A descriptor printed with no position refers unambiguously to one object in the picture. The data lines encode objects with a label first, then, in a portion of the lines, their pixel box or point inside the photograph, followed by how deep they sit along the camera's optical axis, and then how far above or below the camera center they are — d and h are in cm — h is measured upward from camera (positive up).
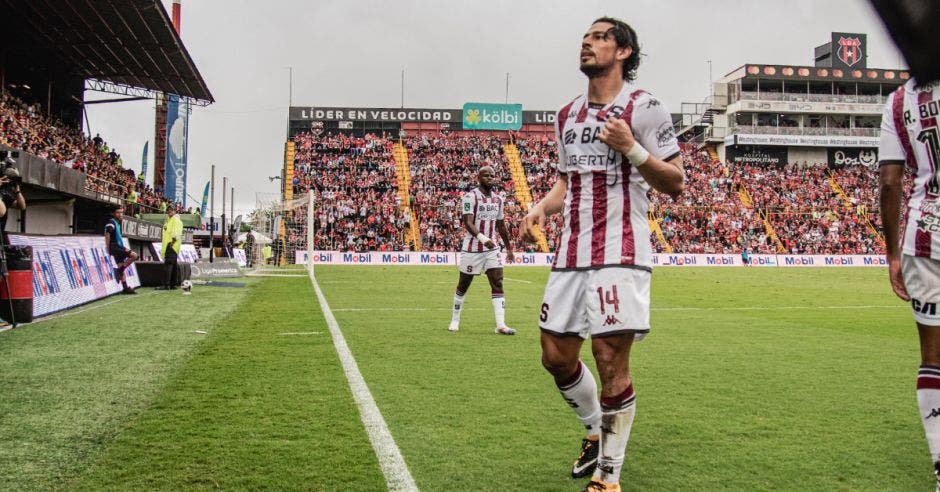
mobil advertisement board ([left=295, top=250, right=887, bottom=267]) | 3925 -10
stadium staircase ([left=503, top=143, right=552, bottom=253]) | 5139 +592
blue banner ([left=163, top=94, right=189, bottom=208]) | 3950 +556
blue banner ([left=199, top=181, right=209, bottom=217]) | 4757 +334
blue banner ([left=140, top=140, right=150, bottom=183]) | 4322 +520
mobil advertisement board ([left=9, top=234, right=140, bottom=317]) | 1133 -44
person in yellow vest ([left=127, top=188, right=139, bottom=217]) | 2971 +199
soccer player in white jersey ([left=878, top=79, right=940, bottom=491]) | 328 +23
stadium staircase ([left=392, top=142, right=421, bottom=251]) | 4484 +455
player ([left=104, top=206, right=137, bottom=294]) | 1545 -2
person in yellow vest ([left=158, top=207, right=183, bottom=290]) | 1741 +12
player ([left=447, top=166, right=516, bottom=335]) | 1025 +17
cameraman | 934 +82
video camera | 931 +101
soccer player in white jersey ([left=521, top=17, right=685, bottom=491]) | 357 +12
